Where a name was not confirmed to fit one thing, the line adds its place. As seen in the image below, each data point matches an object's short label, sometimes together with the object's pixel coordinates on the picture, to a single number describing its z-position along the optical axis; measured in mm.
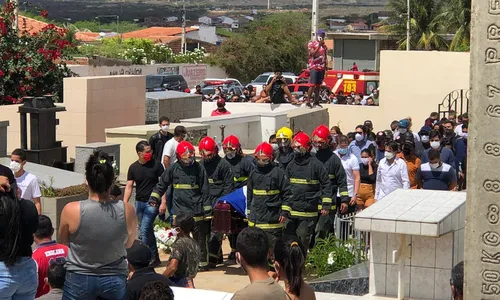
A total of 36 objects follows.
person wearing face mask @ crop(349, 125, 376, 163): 17016
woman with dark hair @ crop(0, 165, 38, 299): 6980
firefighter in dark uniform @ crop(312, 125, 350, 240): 13680
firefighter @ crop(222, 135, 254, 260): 14121
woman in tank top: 7434
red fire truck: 43312
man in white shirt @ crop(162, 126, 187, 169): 15656
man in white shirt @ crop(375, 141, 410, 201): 14680
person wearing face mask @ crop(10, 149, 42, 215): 12133
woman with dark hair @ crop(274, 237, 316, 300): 6871
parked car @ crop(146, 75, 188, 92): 39169
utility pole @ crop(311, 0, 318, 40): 34903
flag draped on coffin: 13789
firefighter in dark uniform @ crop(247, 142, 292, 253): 13023
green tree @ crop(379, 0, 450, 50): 67938
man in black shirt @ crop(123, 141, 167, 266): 13844
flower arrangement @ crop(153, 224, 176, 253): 14500
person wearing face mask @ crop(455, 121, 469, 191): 17750
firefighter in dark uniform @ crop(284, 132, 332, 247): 13273
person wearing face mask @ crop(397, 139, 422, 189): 15594
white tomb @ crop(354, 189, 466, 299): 9484
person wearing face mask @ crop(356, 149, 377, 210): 15445
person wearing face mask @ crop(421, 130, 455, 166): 15978
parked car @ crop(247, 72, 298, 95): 46594
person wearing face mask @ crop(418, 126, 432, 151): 17828
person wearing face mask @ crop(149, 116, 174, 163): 16672
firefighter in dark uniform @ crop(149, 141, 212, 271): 13469
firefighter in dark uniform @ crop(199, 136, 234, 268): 14039
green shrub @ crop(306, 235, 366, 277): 12906
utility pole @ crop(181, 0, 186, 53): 76712
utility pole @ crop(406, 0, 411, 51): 63706
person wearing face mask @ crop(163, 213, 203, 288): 9500
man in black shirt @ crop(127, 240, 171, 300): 7941
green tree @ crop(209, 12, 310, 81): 61062
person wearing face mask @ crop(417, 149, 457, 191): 14531
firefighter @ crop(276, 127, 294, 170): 14183
